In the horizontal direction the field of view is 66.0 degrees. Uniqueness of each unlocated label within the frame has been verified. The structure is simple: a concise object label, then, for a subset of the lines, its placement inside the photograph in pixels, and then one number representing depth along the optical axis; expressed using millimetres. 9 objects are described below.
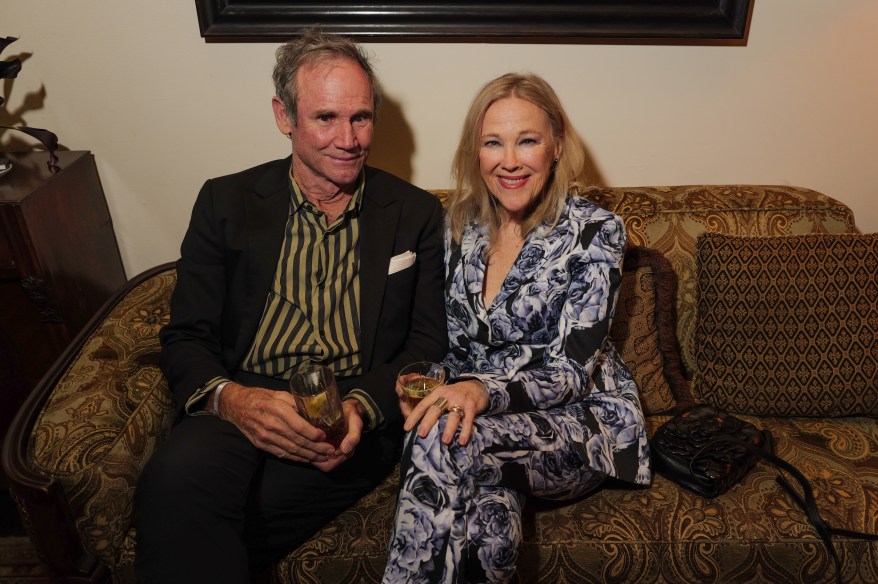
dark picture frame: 2014
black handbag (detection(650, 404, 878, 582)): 1600
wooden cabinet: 1921
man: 1544
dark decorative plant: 1922
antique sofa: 1494
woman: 1382
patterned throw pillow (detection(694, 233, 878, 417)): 1885
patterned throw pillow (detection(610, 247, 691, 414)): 1954
